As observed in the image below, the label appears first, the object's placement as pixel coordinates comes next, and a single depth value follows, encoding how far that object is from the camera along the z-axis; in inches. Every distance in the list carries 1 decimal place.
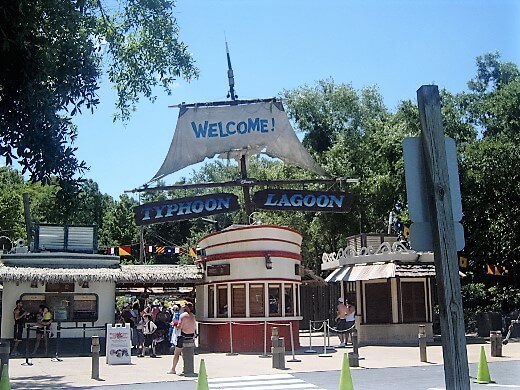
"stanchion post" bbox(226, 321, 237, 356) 815.1
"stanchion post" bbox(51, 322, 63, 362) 789.2
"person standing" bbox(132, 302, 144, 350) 866.5
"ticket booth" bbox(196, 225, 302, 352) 836.6
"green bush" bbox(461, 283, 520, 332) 1114.7
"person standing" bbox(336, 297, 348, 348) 852.8
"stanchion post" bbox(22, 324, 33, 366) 743.1
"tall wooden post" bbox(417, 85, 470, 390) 215.0
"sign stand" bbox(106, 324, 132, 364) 728.3
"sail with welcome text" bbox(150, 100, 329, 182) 1035.9
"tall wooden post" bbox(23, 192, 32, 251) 1440.7
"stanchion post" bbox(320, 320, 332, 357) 770.8
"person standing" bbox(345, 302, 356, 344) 860.0
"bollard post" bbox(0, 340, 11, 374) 525.3
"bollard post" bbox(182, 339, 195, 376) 615.7
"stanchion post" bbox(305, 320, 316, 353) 827.4
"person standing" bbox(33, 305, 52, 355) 839.1
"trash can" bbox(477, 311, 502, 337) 1005.8
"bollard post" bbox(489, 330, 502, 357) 703.7
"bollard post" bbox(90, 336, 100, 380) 605.9
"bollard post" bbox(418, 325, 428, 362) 679.1
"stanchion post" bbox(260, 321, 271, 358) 784.9
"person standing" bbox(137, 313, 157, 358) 837.2
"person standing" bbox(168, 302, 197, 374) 637.3
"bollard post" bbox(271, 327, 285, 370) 646.5
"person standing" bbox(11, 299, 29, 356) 852.0
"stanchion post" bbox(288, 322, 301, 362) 722.7
